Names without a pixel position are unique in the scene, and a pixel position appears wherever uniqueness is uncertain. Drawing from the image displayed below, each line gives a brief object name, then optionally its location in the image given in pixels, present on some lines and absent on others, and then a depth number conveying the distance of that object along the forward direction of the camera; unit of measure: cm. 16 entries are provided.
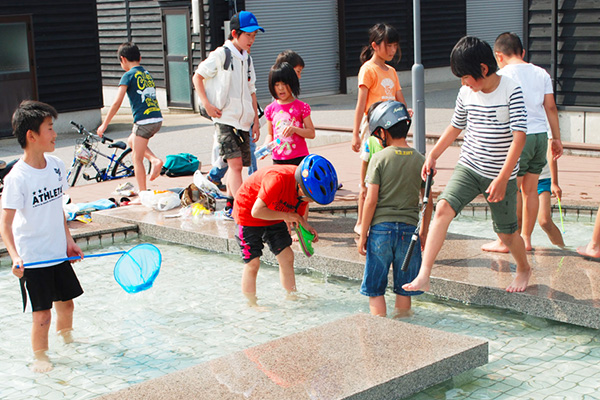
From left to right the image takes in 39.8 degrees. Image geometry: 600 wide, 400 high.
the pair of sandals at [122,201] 948
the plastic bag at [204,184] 870
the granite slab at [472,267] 527
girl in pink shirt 723
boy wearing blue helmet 515
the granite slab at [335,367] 403
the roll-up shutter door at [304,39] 2109
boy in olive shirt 507
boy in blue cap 789
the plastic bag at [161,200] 888
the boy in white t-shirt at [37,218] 481
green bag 1132
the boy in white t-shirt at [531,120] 628
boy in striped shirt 513
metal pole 1130
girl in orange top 727
